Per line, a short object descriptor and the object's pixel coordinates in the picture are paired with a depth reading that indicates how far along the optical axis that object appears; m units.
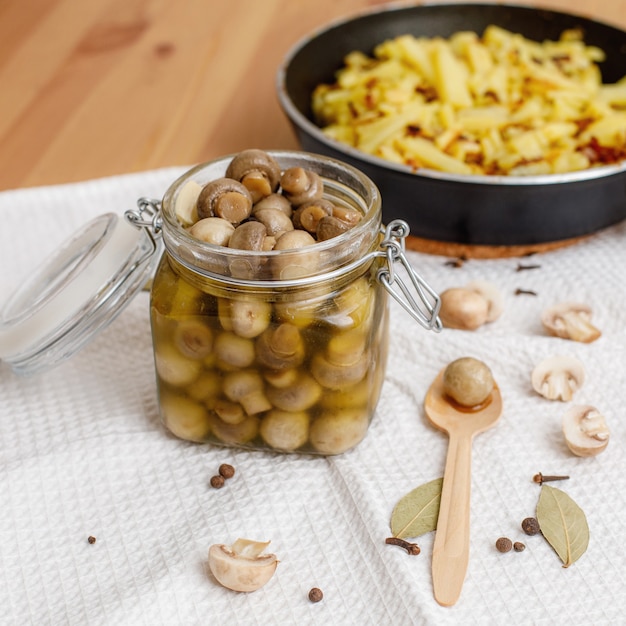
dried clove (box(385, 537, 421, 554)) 0.85
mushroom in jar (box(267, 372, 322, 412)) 0.88
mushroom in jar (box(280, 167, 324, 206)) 0.92
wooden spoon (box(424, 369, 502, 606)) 0.83
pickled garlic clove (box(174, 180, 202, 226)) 0.91
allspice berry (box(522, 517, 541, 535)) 0.88
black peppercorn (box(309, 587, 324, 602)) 0.81
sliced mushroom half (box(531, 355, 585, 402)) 1.05
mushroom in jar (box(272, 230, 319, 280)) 0.82
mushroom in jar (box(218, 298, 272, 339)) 0.85
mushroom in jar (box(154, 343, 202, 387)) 0.90
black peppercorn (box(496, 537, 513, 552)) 0.86
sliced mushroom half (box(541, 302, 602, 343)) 1.15
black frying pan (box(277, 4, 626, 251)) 1.20
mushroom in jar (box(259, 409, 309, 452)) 0.91
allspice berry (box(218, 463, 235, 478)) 0.94
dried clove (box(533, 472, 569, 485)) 0.94
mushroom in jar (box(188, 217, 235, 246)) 0.86
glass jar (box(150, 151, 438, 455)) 0.85
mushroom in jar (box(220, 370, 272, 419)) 0.88
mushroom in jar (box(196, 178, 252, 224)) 0.89
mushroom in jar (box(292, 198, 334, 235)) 0.89
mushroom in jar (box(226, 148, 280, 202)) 0.93
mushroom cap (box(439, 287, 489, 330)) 1.17
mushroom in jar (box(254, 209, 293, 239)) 0.87
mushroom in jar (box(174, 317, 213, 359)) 0.87
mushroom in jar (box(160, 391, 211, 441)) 0.94
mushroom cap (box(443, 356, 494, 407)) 1.00
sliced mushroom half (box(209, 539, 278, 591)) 0.81
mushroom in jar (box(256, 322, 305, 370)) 0.85
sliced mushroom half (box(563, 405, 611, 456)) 0.96
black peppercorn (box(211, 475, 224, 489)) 0.93
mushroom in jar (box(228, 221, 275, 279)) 0.83
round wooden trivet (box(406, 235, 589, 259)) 1.34
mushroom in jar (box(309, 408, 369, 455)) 0.93
